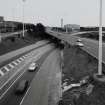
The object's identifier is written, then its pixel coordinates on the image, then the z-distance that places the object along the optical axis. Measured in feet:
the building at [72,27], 581.82
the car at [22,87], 101.91
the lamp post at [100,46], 81.33
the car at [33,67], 154.47
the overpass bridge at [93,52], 119.80
